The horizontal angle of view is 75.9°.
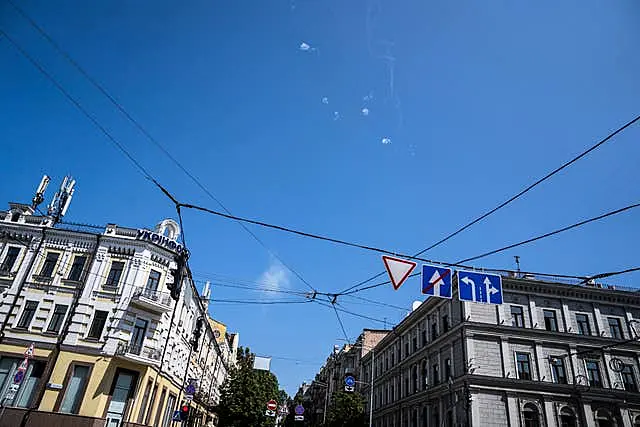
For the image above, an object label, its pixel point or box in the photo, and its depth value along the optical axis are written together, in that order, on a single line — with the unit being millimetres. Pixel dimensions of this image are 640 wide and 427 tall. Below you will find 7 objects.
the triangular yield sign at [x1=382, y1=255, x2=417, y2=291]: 13141
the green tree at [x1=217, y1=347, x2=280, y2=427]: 39094
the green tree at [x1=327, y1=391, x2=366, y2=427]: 44969
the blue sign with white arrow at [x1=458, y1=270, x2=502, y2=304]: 14406
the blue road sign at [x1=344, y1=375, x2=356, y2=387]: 36969
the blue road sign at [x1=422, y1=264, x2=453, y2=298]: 13852
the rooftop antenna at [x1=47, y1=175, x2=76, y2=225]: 30411
